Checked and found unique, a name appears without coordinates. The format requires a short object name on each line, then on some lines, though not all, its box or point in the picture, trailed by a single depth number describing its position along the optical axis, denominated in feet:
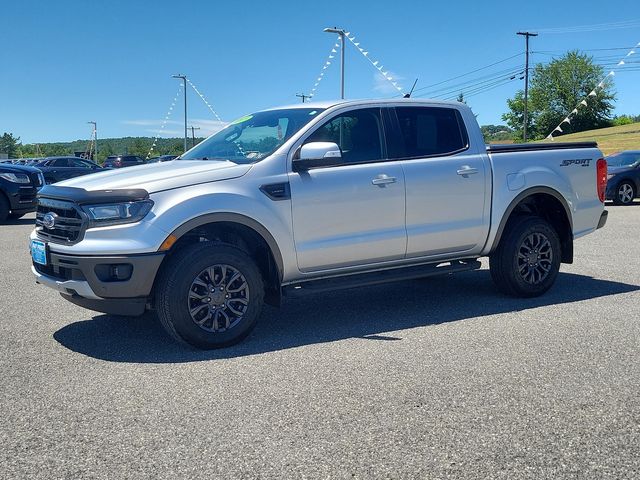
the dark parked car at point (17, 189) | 47.50
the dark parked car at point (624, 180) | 58.70
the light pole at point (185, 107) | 151.92
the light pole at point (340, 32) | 81.41
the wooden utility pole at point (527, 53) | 178.40
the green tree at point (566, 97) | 288.51
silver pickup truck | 15.35
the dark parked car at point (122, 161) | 143.13
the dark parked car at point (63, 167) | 88.38
